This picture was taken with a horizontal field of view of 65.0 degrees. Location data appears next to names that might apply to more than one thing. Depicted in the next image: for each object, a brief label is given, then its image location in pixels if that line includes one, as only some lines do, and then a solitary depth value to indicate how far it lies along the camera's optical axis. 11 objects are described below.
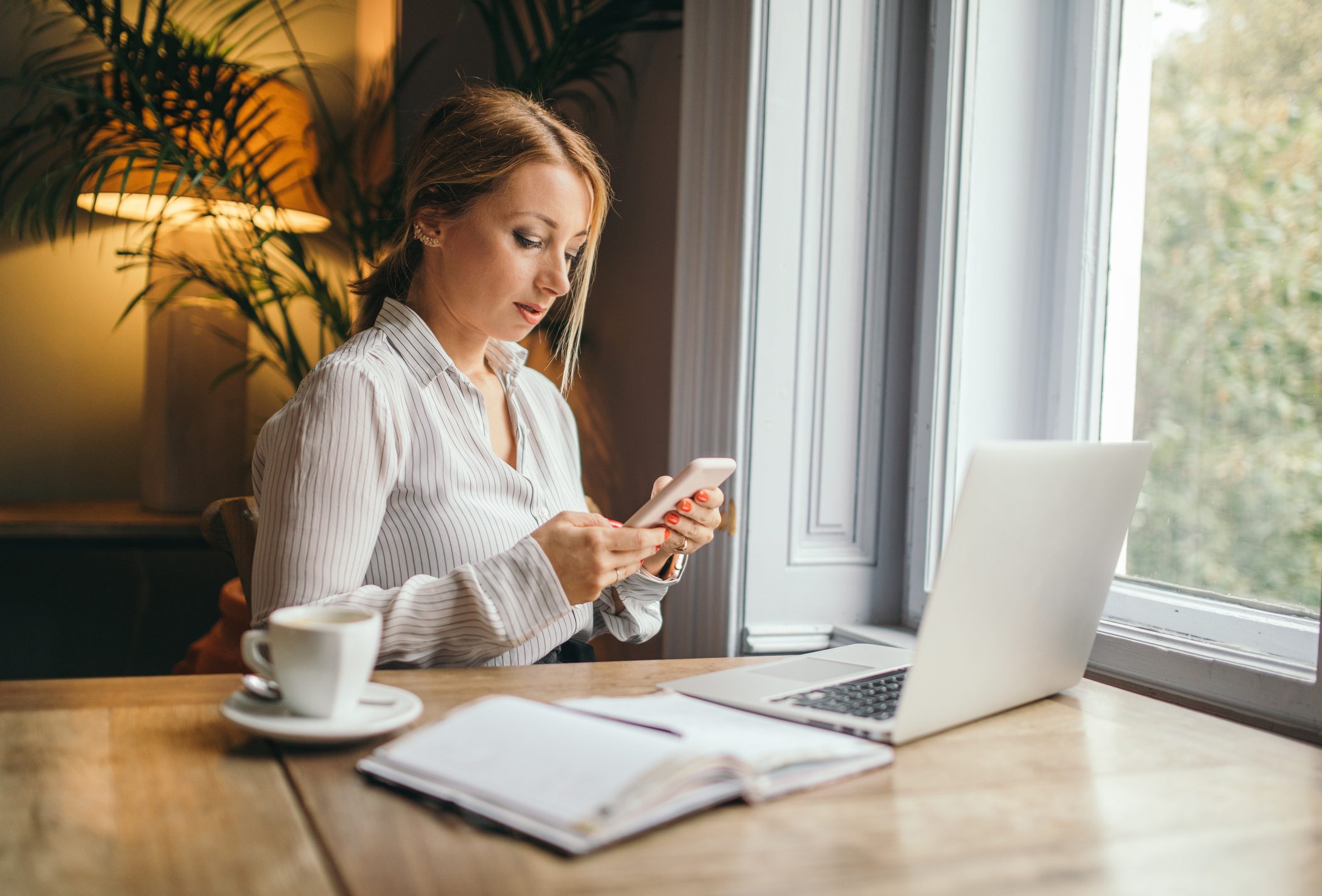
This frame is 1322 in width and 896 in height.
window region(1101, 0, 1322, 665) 1.26
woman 1.08
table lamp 2.45
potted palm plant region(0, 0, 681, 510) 2.14
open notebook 0.60
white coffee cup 0.72
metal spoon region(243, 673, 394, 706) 0.79
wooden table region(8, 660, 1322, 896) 0.55
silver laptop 0.77
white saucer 0.72
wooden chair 1.35
